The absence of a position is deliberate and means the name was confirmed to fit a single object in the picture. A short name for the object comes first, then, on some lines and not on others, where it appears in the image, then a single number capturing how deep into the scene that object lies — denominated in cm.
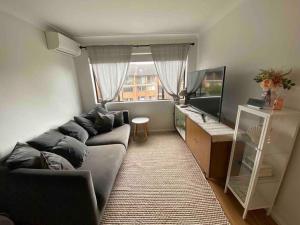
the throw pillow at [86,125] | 269
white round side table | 325
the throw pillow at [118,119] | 312
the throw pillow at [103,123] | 282
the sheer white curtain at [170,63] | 331
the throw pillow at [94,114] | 295
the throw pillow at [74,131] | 232
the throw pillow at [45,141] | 180
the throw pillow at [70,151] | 177
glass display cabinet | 124
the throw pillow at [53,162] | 139
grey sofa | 122
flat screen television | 193
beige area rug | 152
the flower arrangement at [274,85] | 123
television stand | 176
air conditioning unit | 238
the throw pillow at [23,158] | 132
